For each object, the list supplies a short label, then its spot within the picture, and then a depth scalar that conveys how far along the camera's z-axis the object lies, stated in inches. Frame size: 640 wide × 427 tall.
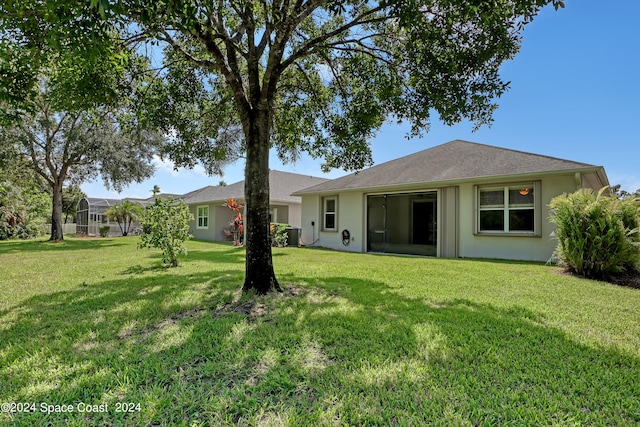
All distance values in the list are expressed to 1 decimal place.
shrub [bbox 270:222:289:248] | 632.4
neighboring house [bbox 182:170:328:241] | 822.5
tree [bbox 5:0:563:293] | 189.0
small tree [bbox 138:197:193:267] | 323.3
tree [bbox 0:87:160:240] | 687.7
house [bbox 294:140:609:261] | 396.8
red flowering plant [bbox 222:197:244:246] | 665.0
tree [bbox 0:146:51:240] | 691.1
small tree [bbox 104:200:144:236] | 1068.9
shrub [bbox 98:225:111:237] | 1110.7
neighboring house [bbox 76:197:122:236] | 1197.1
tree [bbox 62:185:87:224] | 1380.0
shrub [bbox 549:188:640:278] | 274.4
